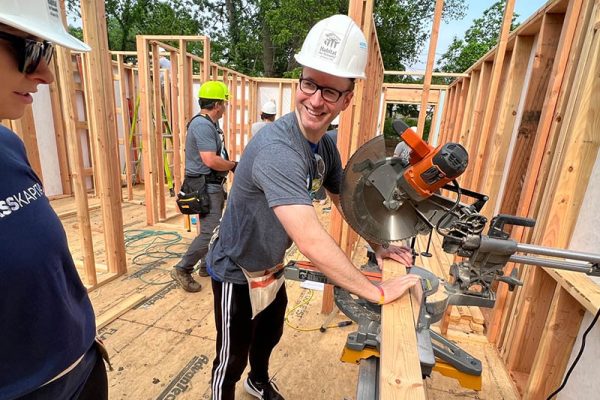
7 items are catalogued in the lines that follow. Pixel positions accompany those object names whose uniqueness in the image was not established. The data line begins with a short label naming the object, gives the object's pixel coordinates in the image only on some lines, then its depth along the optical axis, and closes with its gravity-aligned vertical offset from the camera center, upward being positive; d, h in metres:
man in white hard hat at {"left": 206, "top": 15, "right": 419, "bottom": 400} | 1.15 -0.37
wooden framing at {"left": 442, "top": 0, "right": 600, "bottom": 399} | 1.81 -0.21
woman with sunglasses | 0.77 -0.39
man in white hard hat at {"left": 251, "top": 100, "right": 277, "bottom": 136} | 6.20 +0.05
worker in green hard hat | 3.25 -0.55
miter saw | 1.07 -0.36
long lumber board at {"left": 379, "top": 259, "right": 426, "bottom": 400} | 0.85 -0.66
